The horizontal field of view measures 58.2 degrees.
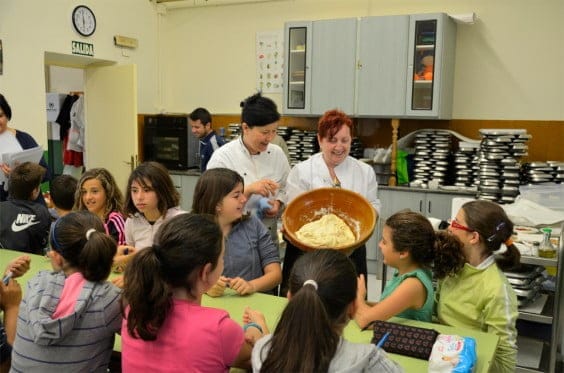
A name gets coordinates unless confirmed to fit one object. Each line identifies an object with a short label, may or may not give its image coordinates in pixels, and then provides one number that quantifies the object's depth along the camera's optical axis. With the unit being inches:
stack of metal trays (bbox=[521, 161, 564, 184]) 154.8
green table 57.1
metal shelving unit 98.6
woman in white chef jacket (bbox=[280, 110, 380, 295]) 97.1
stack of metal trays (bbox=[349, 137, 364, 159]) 191.3
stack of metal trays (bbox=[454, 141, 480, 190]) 169.2
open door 205.9
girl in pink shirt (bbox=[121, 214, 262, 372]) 48.7
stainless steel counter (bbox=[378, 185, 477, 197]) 167.2
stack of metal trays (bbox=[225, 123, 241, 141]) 213.6
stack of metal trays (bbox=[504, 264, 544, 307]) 103.0
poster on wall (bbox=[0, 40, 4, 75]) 172.2
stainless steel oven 210.7
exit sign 198.4
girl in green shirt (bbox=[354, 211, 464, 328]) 69.5
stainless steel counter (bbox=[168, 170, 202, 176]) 209.2
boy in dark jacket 101.9
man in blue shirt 188.1
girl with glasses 68.9
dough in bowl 79.4
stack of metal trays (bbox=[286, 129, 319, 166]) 193.8
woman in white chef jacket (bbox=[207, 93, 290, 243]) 96.7
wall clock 197.6
